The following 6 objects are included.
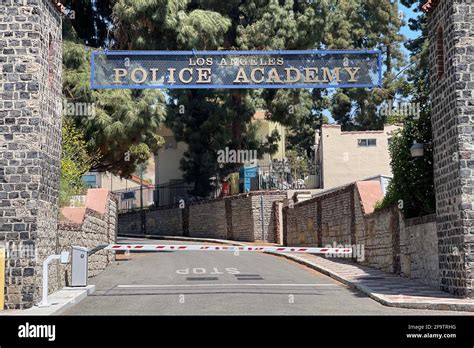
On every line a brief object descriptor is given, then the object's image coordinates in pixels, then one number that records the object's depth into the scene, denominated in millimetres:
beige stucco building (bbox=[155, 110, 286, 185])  52906
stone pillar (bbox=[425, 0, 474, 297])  14281
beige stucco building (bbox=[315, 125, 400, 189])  40031
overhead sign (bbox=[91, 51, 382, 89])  17641
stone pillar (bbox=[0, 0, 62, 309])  14117
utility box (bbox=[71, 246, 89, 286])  16891
